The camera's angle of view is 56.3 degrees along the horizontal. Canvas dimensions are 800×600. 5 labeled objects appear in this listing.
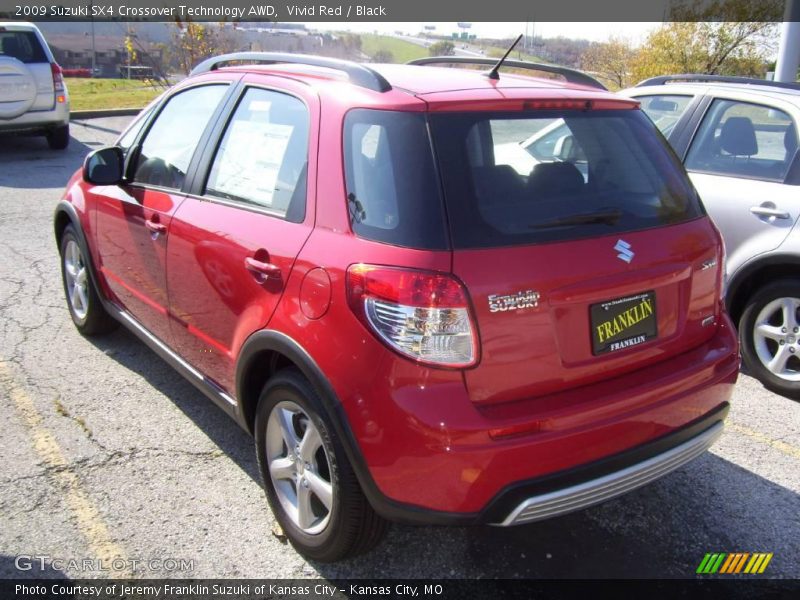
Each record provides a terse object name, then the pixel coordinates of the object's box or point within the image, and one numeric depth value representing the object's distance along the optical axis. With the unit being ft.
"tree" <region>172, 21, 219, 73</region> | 61.52
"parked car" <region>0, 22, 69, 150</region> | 37.09
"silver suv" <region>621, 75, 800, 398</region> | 14.47
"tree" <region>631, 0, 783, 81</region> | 53.78
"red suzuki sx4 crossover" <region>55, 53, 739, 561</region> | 7.71
